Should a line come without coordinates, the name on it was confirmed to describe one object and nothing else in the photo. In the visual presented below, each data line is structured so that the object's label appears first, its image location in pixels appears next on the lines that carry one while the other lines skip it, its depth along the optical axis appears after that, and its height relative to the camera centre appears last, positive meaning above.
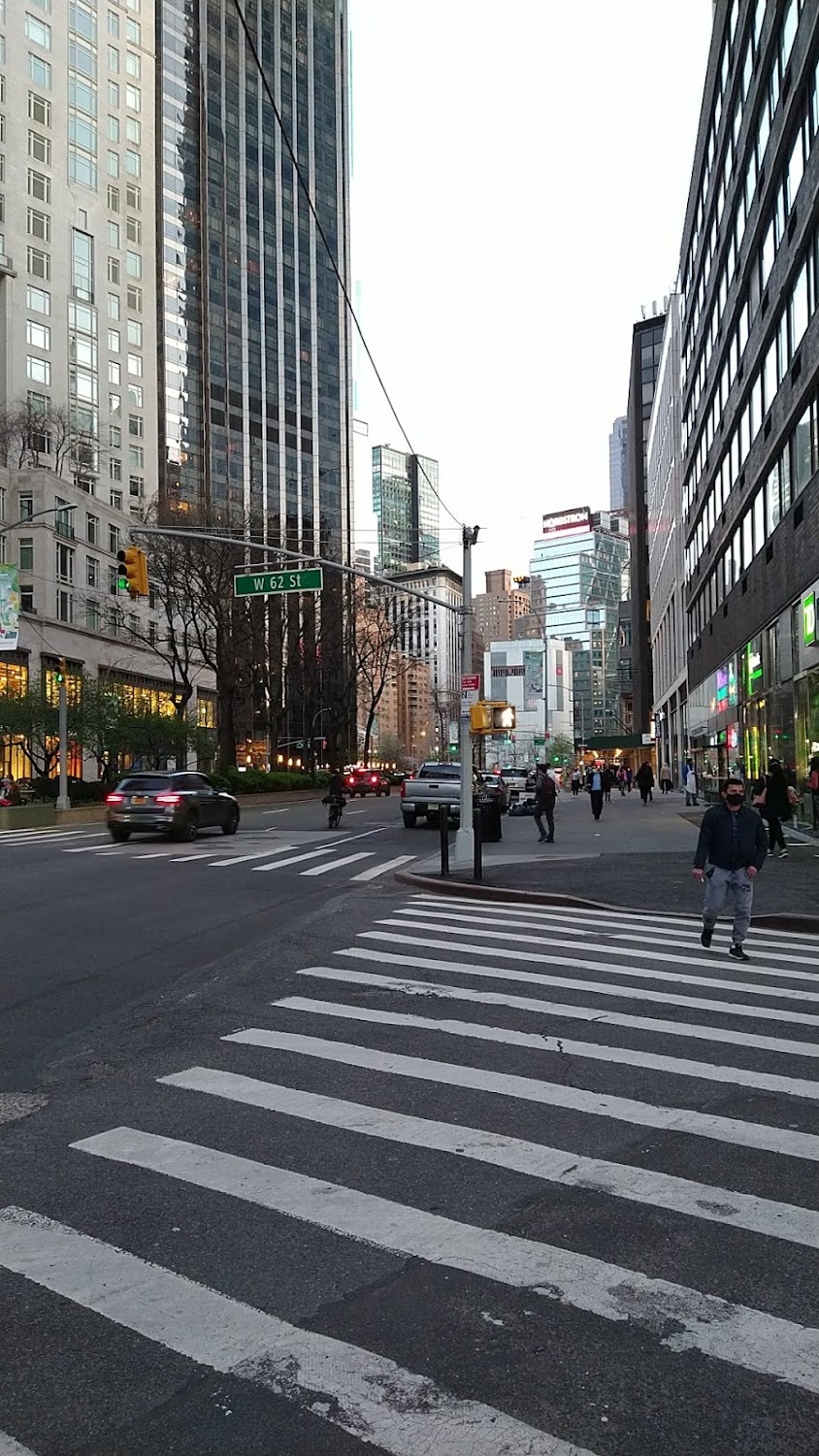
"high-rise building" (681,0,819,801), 25.12 +11.14
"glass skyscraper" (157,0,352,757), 111.44 +56.91
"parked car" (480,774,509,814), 34.09 -1.44
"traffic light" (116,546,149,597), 23.79 +4.11
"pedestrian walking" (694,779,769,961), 10.49 -1.07
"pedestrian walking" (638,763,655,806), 46.47 -1.52
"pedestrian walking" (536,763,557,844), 25.64 -1.15
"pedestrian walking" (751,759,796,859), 19.47 -1.04
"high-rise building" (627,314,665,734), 99.69 +26.11
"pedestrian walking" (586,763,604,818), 34.91 -1.38
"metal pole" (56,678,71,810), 39.44 -0.47
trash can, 25.65 -1.92
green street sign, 25.22 +4.14
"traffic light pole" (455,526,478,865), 20.77 -0.22
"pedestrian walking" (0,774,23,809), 43.19 -1.77
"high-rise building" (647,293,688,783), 63.34 +13.11
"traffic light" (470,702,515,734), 21.98 +0.64
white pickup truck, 31.28 -1.36
